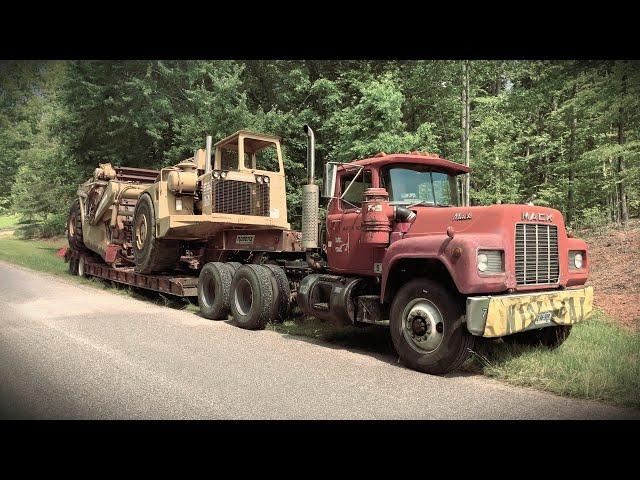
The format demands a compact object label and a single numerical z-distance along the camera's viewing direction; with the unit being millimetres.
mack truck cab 5254
